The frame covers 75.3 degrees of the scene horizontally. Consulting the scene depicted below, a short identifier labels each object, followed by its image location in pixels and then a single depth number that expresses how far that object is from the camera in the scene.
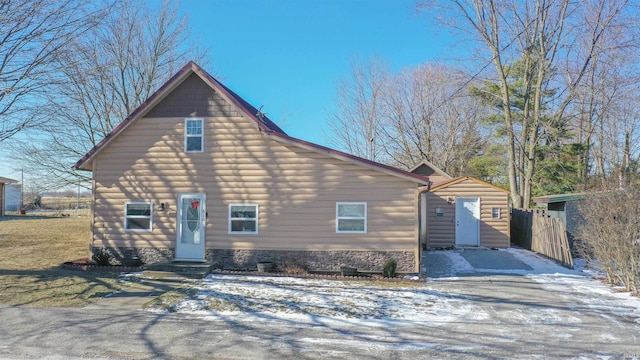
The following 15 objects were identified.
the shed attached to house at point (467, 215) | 17.31
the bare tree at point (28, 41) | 9.77
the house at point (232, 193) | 11.48
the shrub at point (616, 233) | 9.15
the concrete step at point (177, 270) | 10.71
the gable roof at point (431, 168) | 21.97
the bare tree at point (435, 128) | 29.97
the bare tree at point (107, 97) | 17.45
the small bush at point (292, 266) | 11.45
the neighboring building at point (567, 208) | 15.95
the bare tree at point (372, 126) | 31.00
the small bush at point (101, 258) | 11.84
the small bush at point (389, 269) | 10.90
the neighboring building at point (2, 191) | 34.31
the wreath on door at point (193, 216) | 12.13
